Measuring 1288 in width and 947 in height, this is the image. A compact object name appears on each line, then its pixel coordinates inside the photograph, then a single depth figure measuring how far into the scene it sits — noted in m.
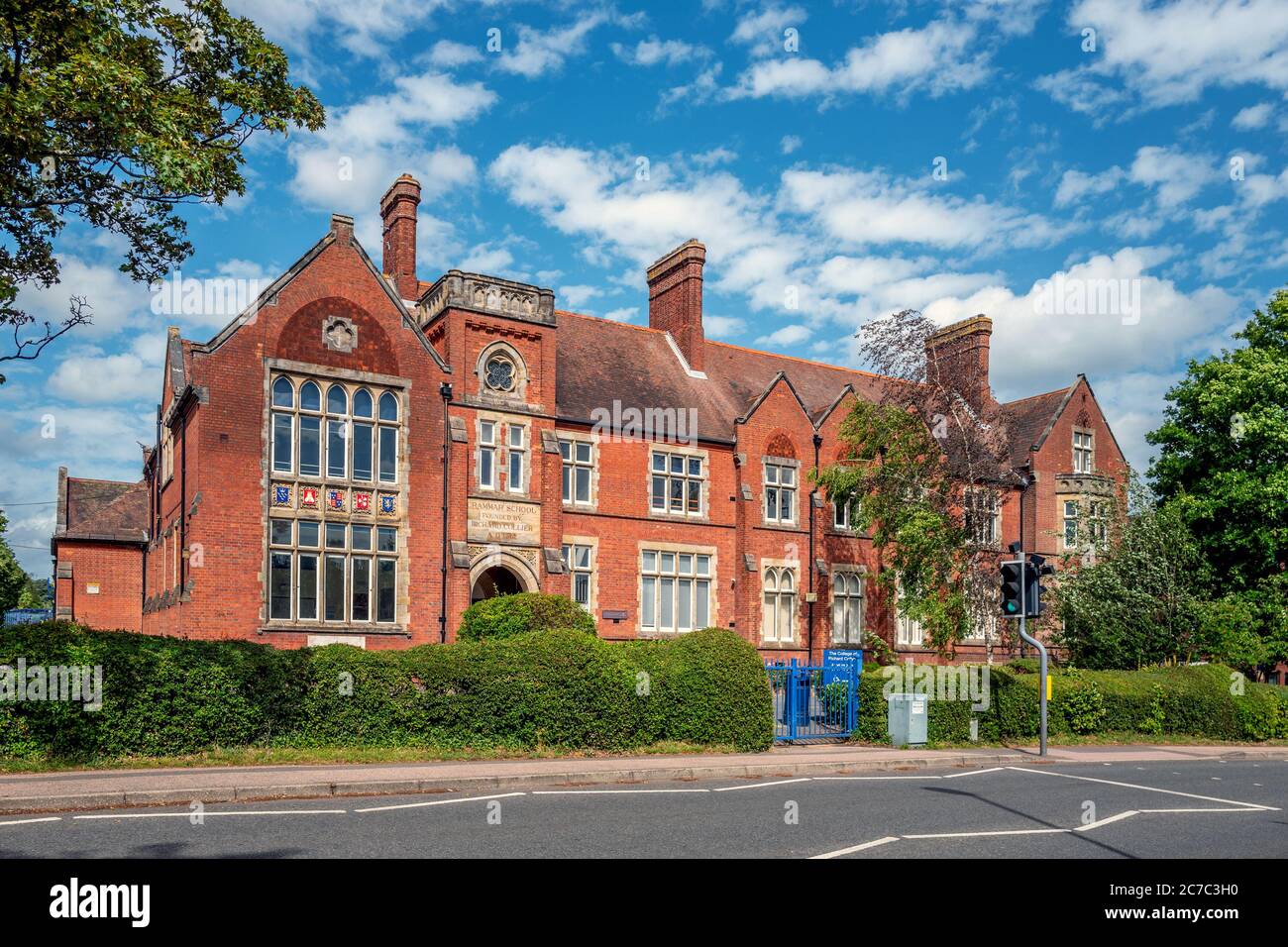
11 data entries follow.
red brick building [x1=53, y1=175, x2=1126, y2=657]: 26.00
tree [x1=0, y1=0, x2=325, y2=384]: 14.05
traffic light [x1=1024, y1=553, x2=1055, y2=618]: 20.34
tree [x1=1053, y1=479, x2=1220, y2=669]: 33.44
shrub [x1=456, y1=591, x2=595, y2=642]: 24.38
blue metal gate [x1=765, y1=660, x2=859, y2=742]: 21.81
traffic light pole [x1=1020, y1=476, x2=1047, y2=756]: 20.28
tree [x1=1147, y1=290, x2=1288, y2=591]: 36.00
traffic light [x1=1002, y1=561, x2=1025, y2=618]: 20.31
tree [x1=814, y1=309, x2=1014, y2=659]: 30.11
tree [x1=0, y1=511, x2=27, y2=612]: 63.16
